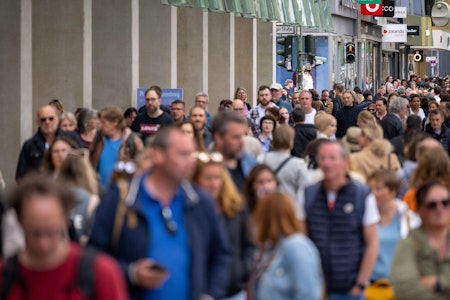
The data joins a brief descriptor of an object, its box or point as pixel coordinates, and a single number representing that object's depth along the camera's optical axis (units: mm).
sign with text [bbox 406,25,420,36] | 76738
